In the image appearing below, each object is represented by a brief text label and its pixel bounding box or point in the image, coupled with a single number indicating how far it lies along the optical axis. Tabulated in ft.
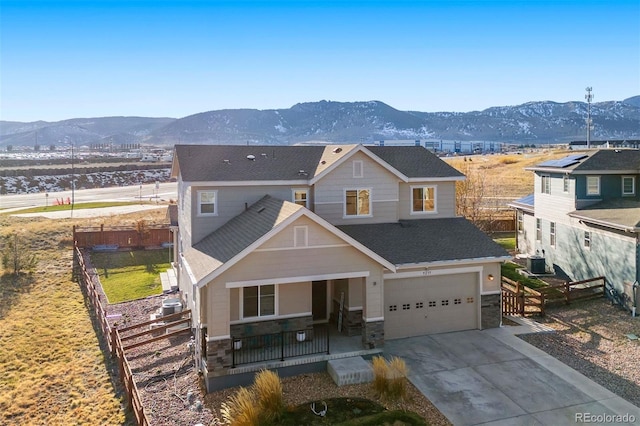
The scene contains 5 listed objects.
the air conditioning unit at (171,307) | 63.52
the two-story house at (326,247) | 46.03
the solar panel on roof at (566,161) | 79.82
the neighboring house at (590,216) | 66.13
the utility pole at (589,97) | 203.01
